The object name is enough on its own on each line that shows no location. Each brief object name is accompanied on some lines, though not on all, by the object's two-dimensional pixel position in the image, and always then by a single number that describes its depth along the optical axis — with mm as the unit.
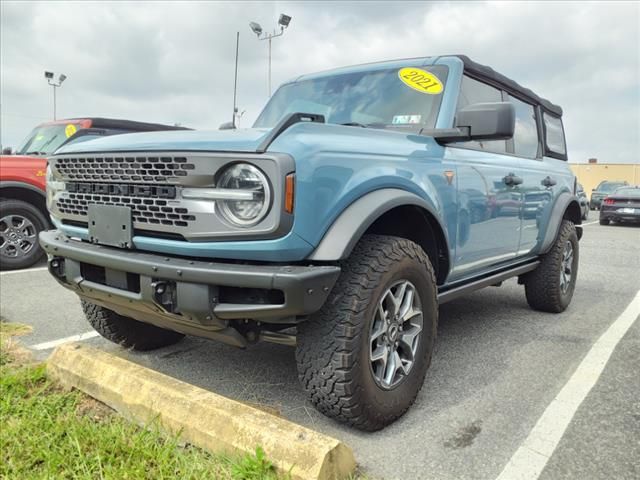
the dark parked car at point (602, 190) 27625
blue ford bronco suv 1965
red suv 6109
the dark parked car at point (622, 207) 17391
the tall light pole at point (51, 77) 24000
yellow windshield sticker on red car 6803
